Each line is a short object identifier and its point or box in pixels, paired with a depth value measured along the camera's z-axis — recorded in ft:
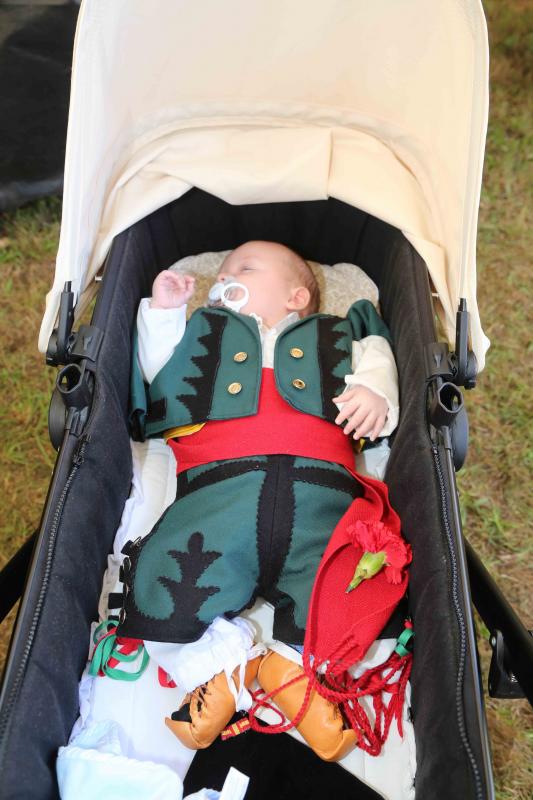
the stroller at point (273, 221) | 3.71
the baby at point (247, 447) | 4.09
